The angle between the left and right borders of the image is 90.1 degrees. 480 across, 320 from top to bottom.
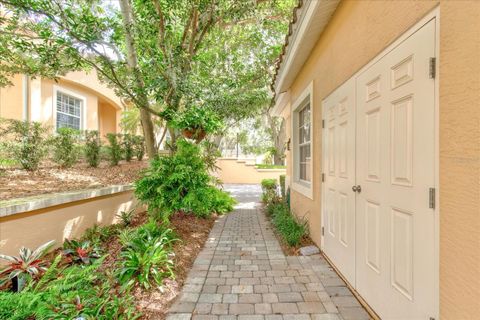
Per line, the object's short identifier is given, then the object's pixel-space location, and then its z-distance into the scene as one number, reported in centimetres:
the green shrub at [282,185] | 739
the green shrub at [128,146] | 809
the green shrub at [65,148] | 590
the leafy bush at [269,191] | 775
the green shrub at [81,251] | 329
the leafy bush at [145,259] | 268
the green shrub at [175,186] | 416
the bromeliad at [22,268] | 262
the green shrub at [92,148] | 672
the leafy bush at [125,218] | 508
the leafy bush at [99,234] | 417
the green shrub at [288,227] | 413
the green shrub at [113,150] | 735
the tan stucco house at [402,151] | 137
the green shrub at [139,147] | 848
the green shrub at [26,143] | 509
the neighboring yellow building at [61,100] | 786
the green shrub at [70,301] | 205
